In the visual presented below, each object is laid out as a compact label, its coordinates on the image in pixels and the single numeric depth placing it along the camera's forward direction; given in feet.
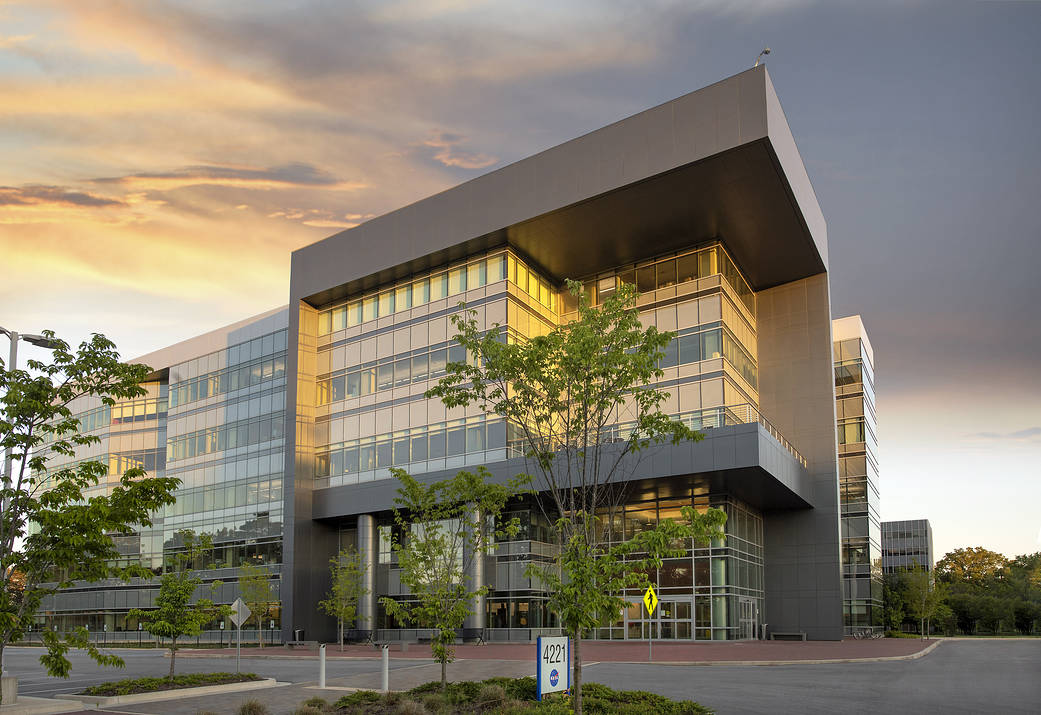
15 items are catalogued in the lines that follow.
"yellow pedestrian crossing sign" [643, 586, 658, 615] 99.21
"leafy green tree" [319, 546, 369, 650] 156.97
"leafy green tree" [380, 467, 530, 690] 67.72
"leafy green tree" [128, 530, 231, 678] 82.77
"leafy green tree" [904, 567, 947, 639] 208.44
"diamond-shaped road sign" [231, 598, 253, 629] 96.68
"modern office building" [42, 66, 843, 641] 138.31
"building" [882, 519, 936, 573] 400.06
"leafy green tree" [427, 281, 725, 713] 51.06
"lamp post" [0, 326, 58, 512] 59.77
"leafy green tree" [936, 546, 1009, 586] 353.92
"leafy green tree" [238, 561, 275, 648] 170.40
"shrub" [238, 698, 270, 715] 57.22
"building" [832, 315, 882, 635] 181.37
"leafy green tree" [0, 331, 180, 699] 52.49
